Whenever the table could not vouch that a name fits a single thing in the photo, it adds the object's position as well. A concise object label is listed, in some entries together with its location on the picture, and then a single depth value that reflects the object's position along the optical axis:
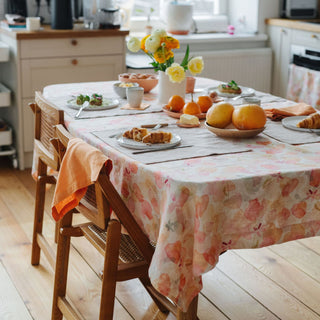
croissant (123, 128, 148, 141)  2.00
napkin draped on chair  1.74
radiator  4.79
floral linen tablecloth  1.61
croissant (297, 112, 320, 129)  2.17
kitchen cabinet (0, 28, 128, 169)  3.88
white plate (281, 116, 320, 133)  2.16
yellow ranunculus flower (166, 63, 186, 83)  2.42
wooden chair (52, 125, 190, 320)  1.82
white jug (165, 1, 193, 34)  4.73
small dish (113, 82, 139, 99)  2.68
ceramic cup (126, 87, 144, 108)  2.49
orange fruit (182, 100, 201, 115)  2.34
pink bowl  2.81
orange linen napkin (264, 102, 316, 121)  2.33
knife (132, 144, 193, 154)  1.90
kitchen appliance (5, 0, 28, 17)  4.30
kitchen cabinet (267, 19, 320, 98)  4.46
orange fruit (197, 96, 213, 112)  2.44
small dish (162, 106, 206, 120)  2.35
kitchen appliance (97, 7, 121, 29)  4.07
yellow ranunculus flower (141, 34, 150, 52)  2.61
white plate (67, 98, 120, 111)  2.46
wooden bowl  2.02
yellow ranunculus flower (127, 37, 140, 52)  2.70
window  4.98
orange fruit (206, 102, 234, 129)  2.07
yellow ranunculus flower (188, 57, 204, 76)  2.48
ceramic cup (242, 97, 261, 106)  2.46
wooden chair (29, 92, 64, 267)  2.40
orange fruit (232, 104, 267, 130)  2.03
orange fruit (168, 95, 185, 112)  2.40
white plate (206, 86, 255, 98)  2.73
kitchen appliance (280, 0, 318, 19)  4.88
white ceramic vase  2.58
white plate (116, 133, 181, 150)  1.93
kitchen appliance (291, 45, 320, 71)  4.40
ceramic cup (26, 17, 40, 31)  3.90
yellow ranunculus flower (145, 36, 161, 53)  2.48
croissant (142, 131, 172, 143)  1.97
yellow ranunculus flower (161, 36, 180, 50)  2.49
